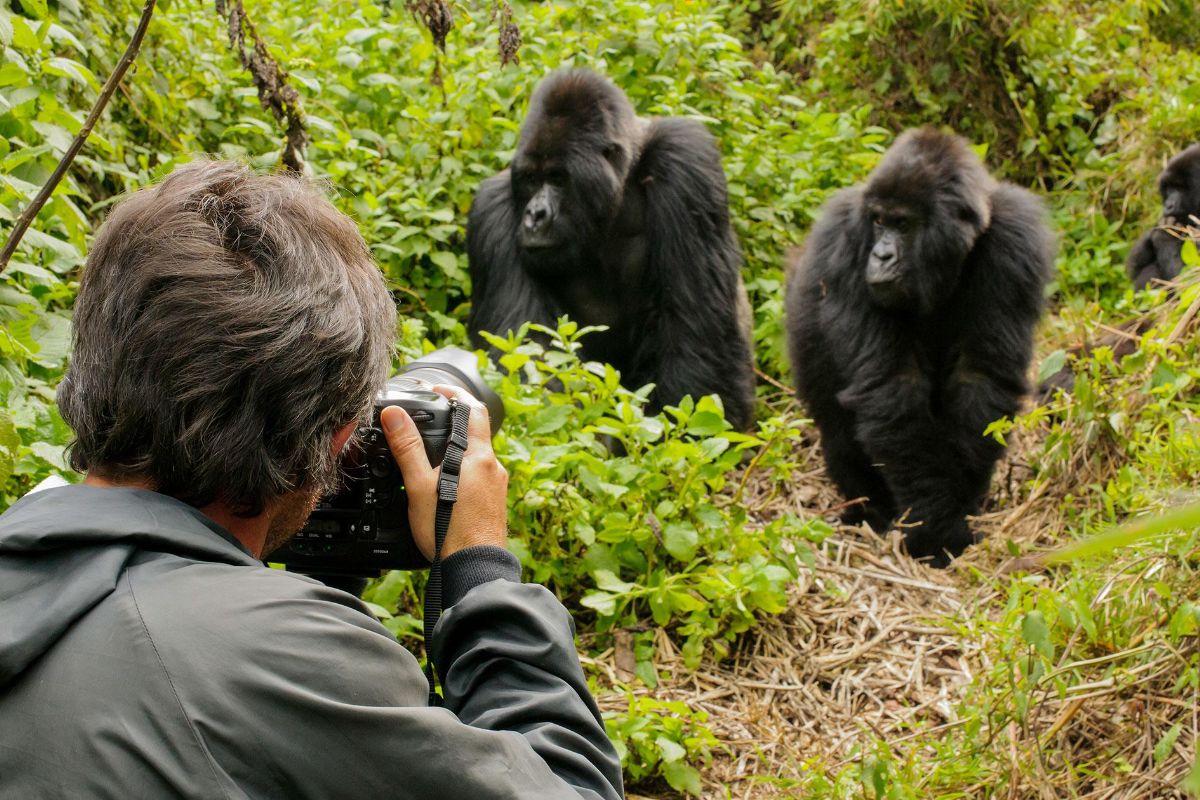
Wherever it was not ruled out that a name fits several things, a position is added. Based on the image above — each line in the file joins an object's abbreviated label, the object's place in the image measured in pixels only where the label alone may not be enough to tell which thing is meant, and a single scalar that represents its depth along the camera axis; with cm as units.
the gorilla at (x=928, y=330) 413
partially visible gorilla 564
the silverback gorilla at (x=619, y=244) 455
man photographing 118
